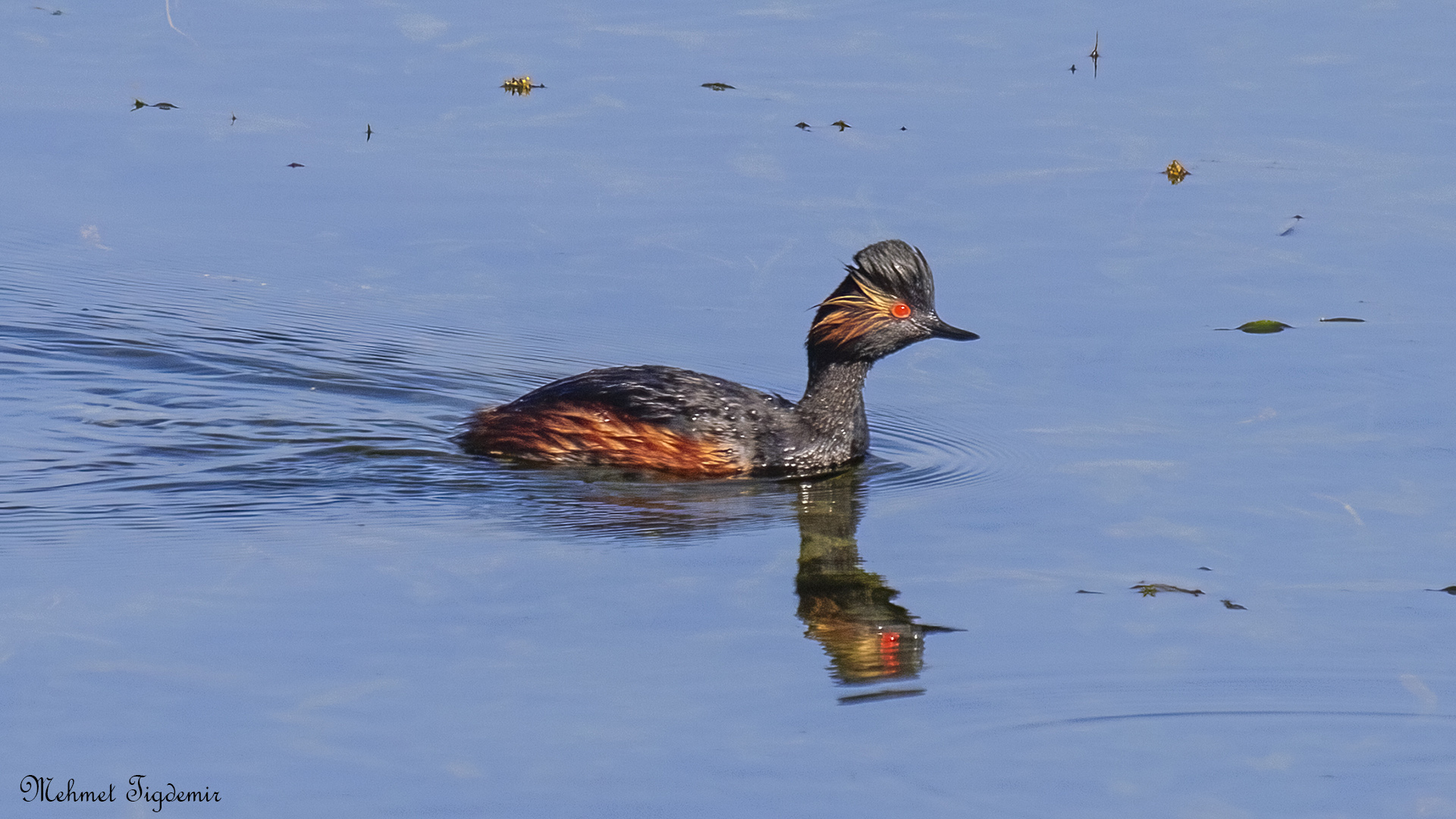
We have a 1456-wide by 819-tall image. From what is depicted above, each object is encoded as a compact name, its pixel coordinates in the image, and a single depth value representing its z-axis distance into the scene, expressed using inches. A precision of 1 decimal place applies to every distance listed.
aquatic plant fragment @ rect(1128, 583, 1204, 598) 339.9
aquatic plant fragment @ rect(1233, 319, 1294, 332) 480.7
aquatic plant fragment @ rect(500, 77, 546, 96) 643.7
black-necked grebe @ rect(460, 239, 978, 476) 435.2
